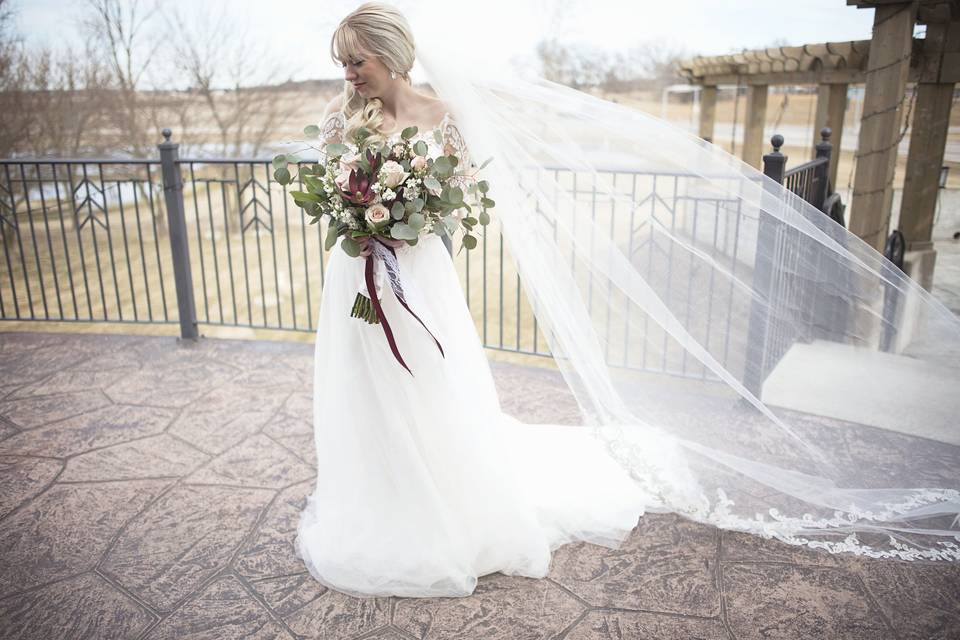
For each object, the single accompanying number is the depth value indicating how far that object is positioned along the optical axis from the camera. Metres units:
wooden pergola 5.04
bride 2.40
